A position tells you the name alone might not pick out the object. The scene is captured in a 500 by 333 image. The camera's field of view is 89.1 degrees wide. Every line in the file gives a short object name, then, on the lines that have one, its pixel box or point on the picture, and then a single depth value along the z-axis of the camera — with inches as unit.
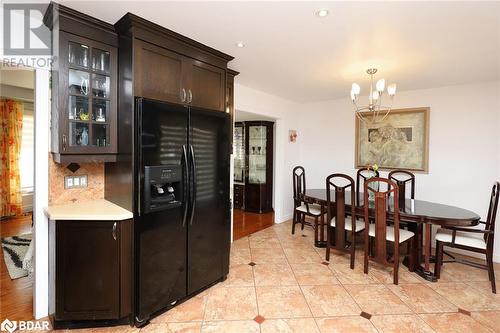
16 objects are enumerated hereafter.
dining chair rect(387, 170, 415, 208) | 144.5
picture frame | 157.8
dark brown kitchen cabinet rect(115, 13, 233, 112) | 78.2
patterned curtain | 186.4
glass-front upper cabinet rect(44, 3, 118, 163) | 75.7
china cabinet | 226.1
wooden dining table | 103.6
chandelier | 110.3
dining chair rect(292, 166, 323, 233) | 155.2
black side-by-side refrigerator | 77.6
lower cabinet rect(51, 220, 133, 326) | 74.9
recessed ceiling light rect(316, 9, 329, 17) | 72.2
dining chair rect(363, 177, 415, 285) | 106.9
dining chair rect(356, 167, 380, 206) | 141.1
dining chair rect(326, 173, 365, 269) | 121.3
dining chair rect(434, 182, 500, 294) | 103.9
